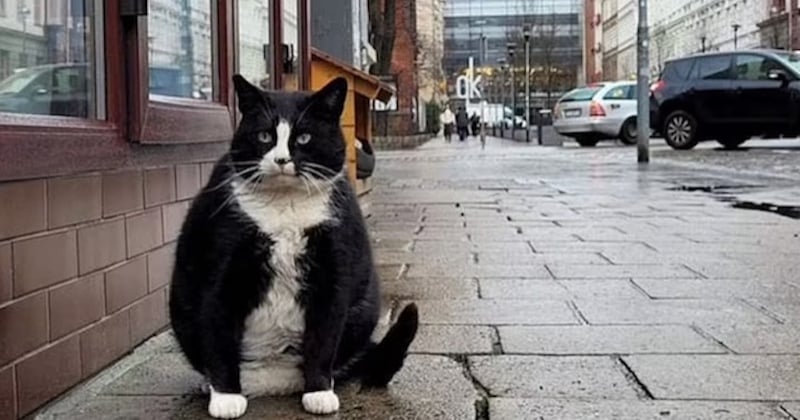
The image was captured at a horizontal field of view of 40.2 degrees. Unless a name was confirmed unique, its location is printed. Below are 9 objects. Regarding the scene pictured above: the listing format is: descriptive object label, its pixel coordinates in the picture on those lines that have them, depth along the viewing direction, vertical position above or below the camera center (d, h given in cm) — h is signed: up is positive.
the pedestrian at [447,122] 5066 +150
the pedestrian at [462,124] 4984 +133
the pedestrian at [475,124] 6264 +166
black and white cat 271 -24
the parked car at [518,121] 6485 +203
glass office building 7331 +949
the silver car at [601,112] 2658 +97
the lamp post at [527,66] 5083 +408
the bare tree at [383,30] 3095 +354
